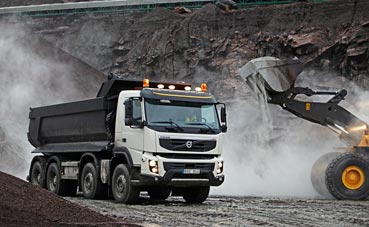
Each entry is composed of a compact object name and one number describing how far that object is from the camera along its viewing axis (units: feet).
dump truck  43.93
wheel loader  54.34
